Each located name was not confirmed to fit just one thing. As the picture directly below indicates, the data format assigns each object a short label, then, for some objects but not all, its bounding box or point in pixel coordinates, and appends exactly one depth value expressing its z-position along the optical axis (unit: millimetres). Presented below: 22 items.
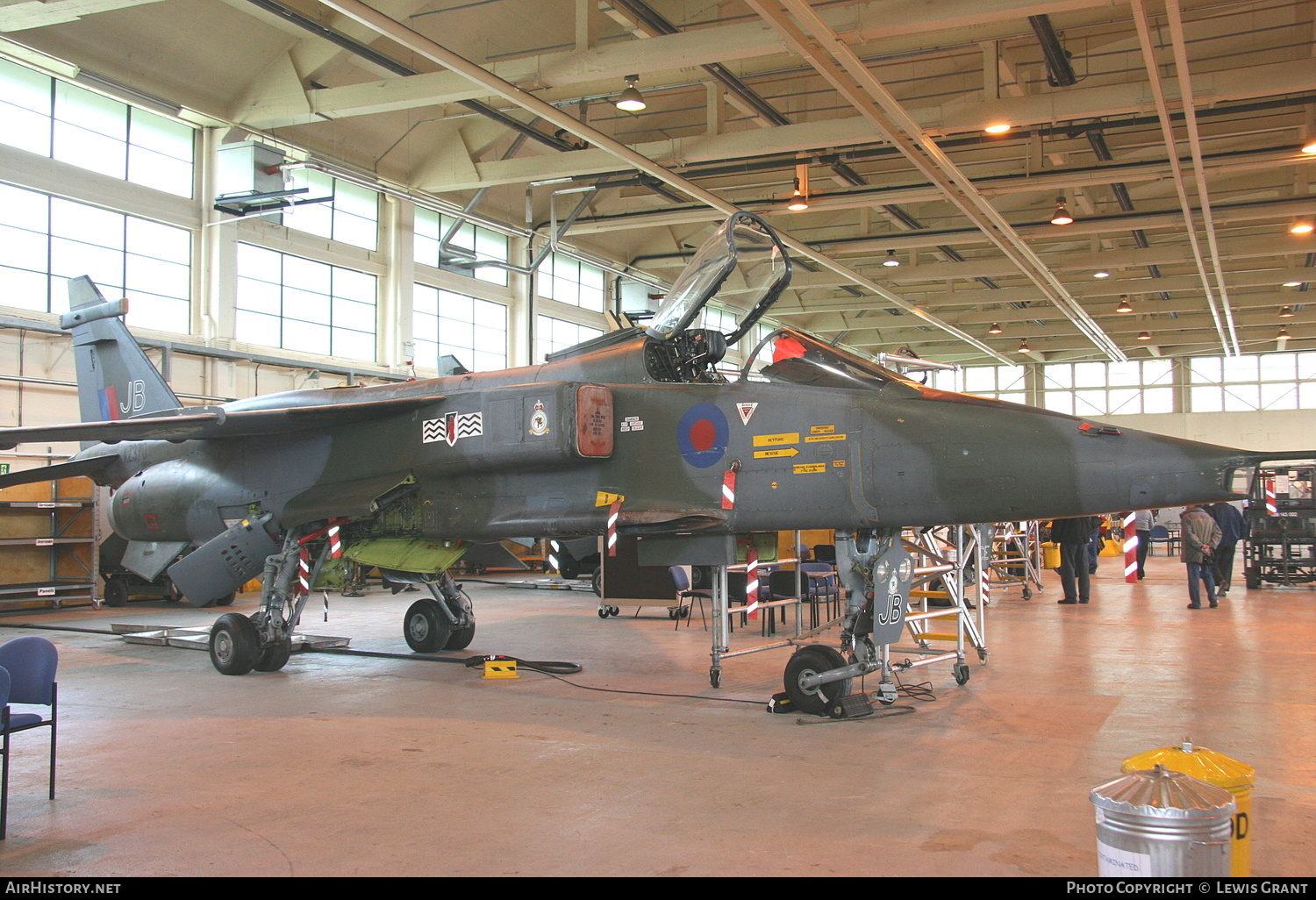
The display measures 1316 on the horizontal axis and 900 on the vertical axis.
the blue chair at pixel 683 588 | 11507
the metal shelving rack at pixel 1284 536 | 18138
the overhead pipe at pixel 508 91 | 9980
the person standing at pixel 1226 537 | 16500
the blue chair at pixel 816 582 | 12180
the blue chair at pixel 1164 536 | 29656
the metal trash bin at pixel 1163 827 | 2754
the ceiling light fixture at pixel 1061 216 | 16625
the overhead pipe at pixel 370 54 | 12961
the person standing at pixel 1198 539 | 14031
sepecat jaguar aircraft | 6242
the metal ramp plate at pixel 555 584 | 18398
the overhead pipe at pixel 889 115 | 9523
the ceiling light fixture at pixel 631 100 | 12281
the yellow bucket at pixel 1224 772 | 3135
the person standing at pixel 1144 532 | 21281
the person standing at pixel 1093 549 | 20873
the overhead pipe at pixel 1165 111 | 9164
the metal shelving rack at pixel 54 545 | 14508
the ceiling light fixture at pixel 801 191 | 16109
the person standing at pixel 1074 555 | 15078
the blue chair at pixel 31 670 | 4625
